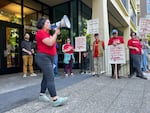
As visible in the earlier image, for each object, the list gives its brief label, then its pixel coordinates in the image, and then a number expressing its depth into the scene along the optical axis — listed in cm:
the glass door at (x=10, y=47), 516
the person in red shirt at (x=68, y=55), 494
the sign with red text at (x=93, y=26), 492
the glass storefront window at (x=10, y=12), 522
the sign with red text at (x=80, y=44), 506
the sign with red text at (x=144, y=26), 521
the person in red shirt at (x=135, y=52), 473
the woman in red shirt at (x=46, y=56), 243
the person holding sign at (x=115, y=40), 466
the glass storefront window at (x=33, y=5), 597
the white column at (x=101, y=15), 571
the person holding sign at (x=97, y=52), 482
